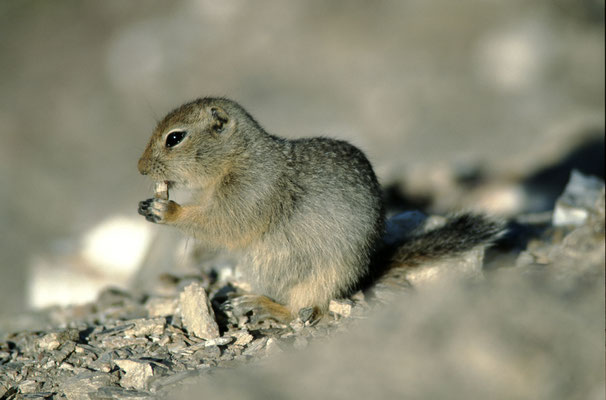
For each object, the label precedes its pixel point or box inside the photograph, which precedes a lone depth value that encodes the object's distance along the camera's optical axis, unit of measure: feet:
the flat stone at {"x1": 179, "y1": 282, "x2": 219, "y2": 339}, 26.63
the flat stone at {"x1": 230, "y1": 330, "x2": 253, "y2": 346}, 25.88
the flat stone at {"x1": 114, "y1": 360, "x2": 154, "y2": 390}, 22.66
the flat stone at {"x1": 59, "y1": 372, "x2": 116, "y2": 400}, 22.25
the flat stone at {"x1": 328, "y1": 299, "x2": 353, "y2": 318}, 27.96
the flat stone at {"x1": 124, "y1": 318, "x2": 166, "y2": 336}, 27.27
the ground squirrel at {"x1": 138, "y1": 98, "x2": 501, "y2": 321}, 27.91
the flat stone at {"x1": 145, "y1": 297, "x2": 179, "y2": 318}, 30.71
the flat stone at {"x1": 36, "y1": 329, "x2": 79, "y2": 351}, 26.16
